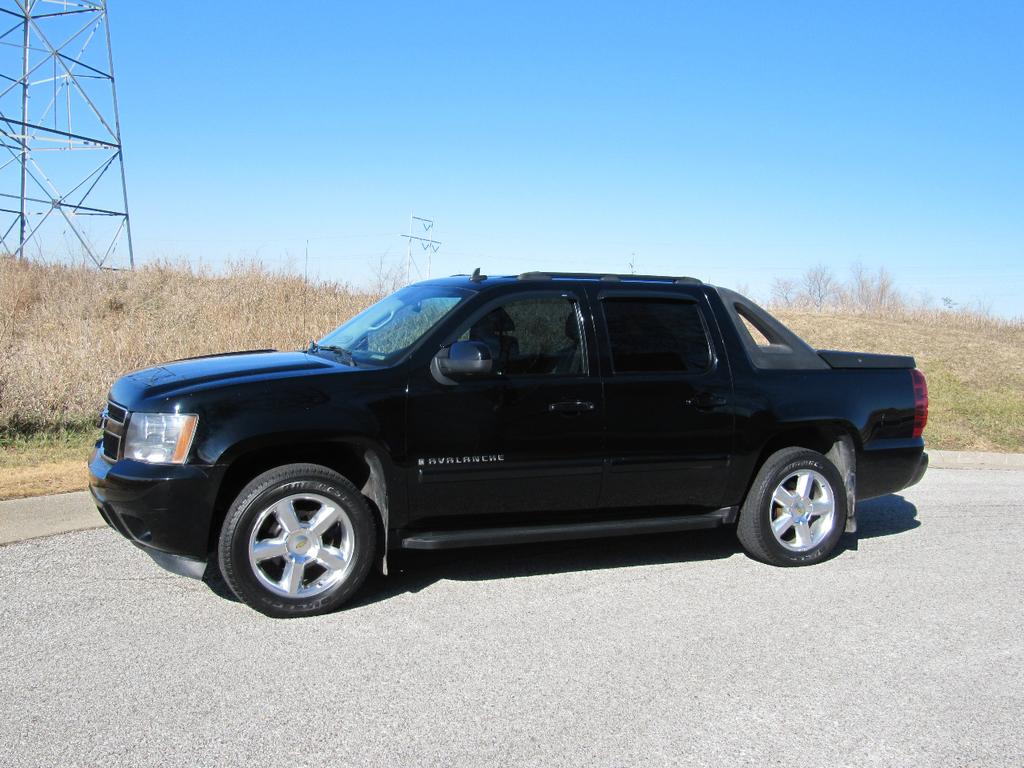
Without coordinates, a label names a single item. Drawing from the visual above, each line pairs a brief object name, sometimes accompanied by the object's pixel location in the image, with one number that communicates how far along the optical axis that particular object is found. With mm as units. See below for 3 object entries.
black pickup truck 4844
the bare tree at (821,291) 61656
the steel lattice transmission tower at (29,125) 25625
